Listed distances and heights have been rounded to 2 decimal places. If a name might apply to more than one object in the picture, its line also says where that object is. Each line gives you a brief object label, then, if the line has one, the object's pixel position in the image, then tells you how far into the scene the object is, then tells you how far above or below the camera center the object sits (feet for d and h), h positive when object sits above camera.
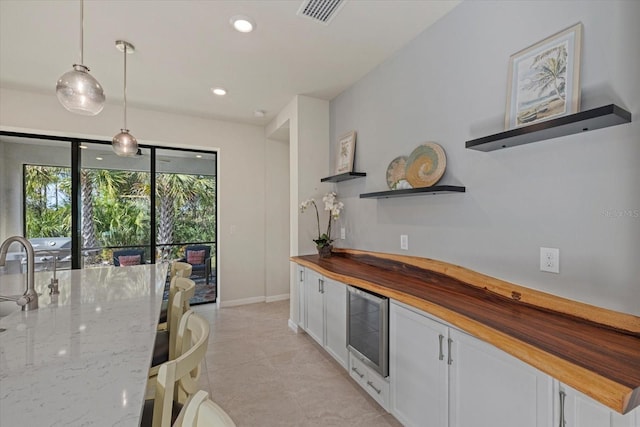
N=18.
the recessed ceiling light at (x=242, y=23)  7.17 +4.72
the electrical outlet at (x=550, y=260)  4.95 -0.77
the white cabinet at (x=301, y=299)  10.81 -3.10
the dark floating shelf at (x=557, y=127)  4.03 +1.32
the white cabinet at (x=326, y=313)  8.12 -3.01
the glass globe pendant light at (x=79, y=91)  5.72 +2.41
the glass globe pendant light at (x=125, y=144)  9.16 +2.18
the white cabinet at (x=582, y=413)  3.05 -2.15
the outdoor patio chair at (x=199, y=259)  15.16 -2.31
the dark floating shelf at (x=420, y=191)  6.56 +0.55
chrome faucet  4.95 -1.22
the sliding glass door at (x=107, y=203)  12.14 +0.50
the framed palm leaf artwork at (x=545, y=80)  4.75 +2.31
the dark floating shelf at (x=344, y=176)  10.07 +1.33
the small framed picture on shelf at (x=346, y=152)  10.73 +2.30
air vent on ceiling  6.73 +4.78
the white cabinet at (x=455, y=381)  3.87 -2.56
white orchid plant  10.94 +0.26
